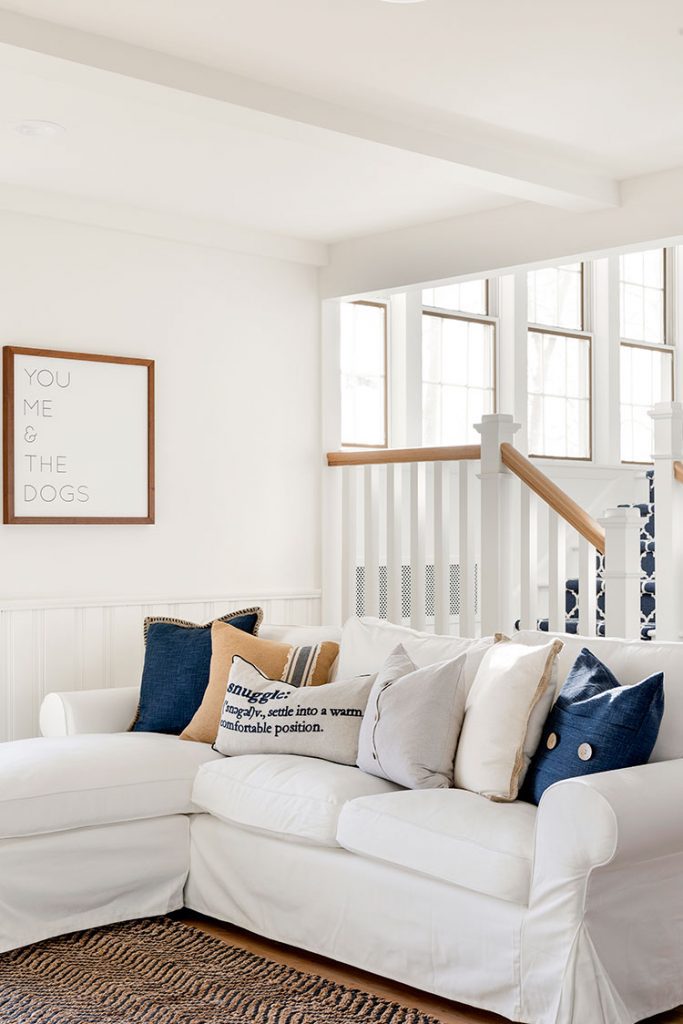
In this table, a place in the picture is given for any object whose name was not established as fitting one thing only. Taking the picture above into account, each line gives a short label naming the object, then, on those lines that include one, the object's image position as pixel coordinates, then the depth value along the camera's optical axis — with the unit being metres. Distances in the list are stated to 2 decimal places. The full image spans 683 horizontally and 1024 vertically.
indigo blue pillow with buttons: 3.00
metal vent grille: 6.05
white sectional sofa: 2.75
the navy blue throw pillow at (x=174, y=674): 4.30
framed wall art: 4.89
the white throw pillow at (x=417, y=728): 3.35
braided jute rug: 2.96
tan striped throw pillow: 4.13
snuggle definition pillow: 3.71
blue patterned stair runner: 6.24
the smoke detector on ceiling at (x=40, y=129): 4.05
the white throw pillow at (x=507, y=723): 3.17
